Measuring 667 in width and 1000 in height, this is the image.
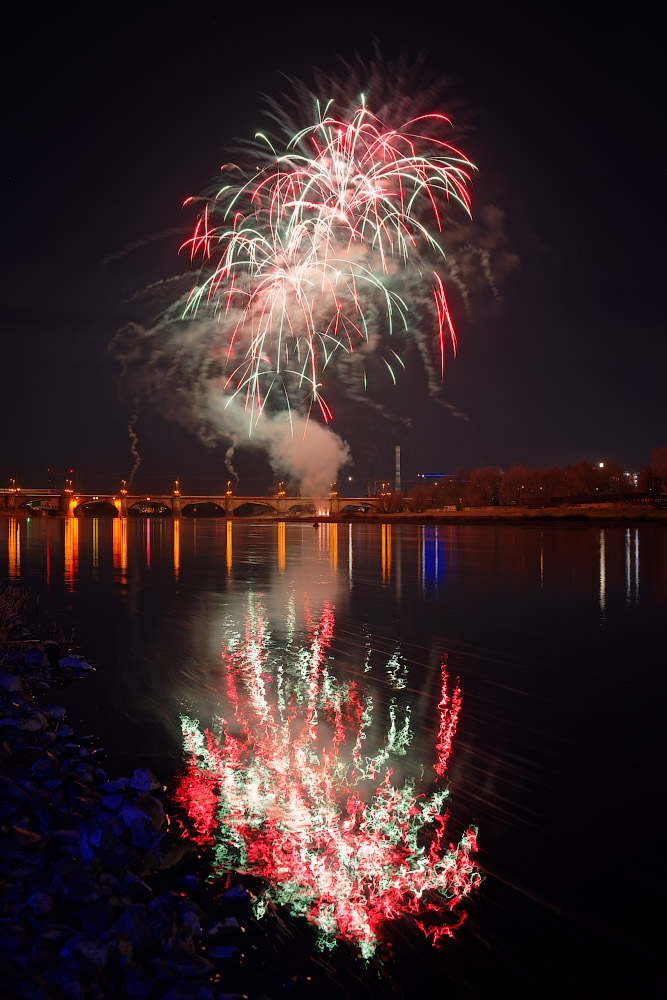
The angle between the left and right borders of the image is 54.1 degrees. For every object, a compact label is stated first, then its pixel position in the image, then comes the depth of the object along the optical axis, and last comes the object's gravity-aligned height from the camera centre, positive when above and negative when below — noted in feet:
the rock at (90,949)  13.64 -9.43
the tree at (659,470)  440.86 +16.09
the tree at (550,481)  553.64 +11.90
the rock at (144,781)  22.57 -9.79
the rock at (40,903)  14.90 -9.21
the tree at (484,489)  588.91 +6.68
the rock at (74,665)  42.47 -10.65
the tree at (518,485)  569.64 +8.80
